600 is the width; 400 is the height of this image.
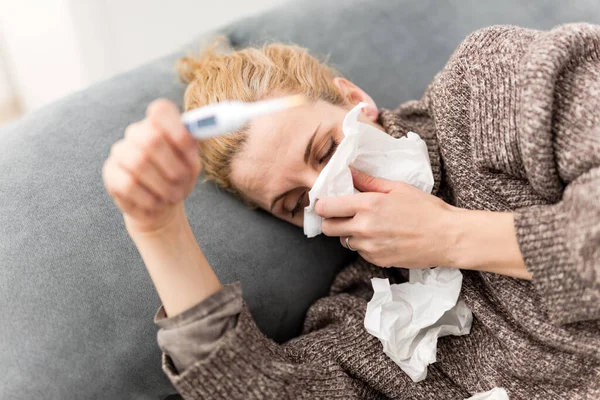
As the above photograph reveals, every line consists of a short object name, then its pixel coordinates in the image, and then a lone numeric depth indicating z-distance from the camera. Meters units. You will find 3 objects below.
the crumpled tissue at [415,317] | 1.01
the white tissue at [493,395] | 0.98
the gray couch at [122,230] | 0.89
